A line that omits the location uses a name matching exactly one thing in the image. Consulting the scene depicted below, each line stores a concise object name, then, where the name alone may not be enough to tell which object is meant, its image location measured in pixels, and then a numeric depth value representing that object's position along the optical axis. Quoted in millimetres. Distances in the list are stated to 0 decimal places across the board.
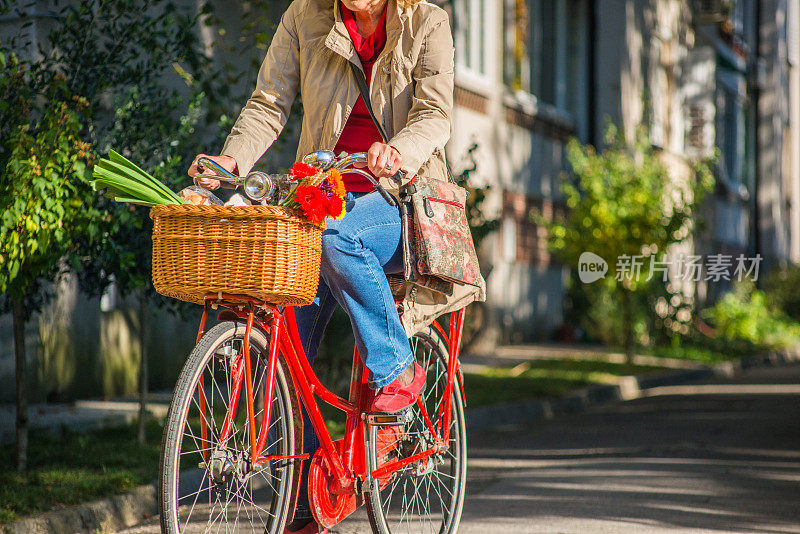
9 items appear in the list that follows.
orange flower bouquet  6633
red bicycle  6648
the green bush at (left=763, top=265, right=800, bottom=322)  46656
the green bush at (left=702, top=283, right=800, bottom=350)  40187
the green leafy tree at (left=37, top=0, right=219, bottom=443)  11320
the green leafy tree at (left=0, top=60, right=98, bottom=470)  9727
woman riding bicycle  7395
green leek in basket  6480
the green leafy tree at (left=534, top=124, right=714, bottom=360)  28016
